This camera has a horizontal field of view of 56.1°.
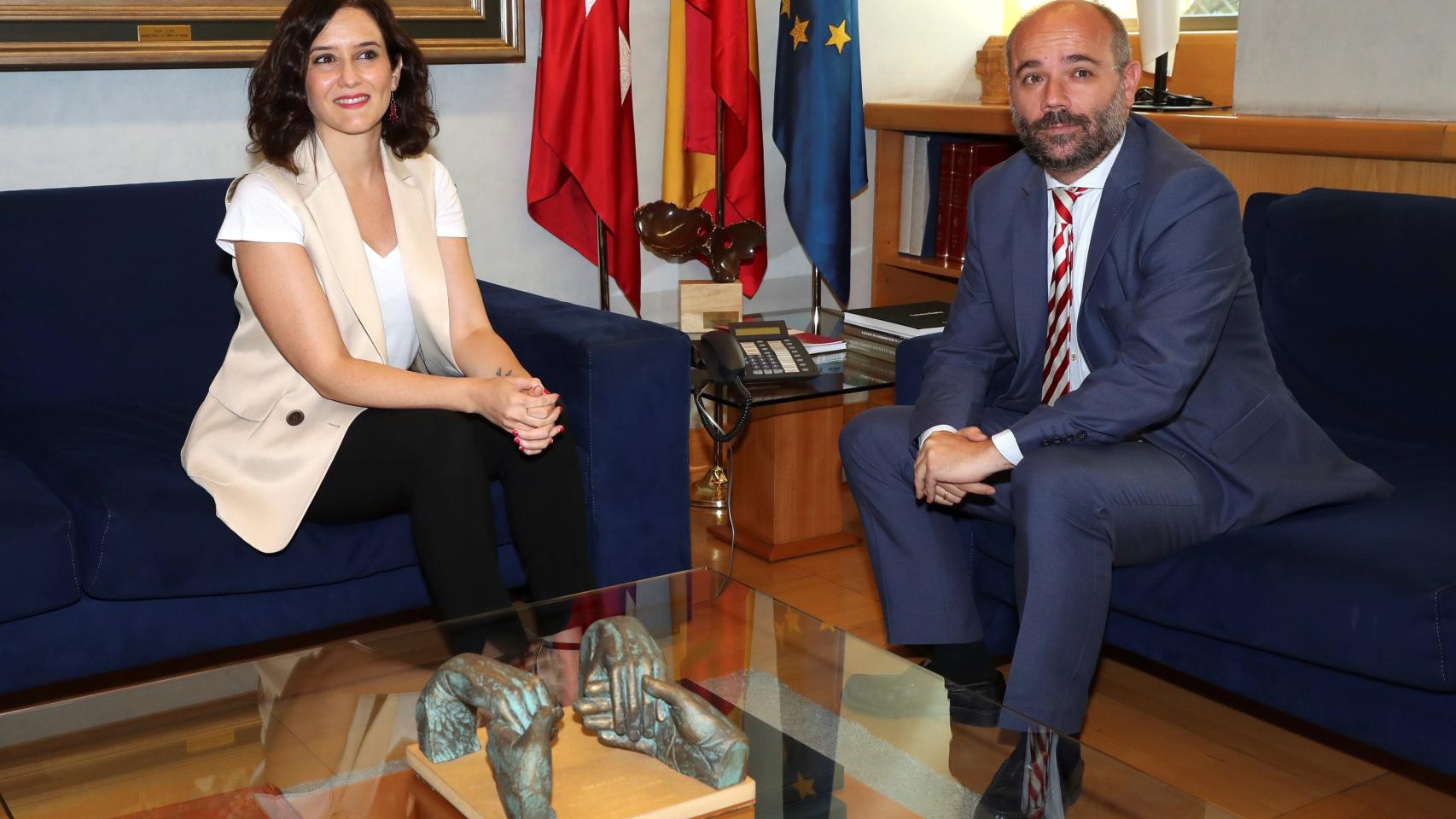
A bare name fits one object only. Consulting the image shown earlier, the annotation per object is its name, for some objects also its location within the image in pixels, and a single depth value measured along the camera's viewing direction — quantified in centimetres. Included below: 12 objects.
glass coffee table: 138
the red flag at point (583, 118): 310
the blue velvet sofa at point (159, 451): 203
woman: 210
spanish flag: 326
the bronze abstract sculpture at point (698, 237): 311
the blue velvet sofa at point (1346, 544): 178
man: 196
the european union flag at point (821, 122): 337
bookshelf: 240
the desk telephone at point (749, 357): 277
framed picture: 254
